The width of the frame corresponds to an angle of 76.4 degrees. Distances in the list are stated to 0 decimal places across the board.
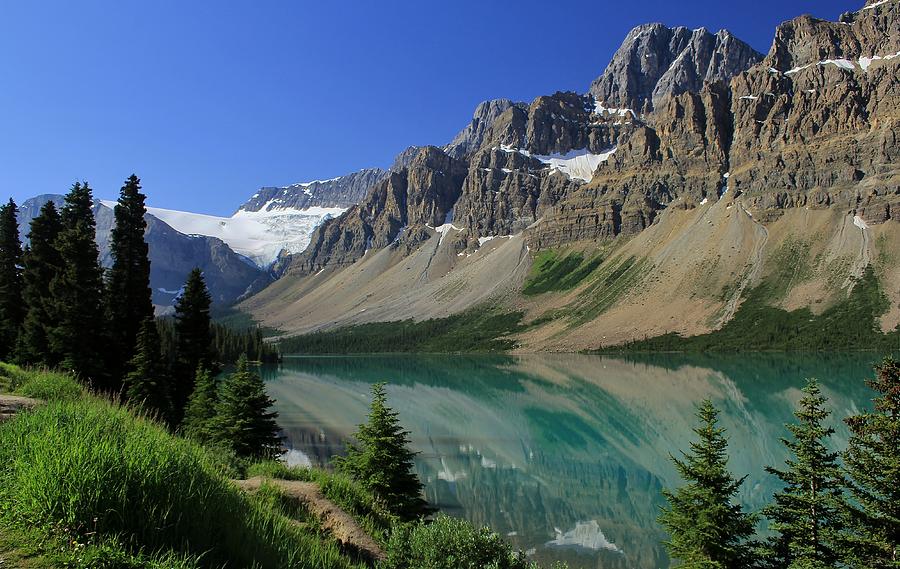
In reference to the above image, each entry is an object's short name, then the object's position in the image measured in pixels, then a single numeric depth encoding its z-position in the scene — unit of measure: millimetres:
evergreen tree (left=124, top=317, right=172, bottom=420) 33541
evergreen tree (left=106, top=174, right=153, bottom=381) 37844
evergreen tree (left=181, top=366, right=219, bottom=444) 32850
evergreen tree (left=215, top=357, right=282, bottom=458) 31750
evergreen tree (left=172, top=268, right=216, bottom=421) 44531
